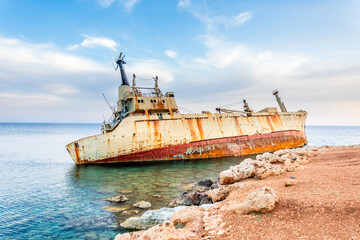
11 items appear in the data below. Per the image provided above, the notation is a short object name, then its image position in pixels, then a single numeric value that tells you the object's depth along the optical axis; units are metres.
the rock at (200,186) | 11.09
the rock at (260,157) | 12.53
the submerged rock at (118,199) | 9.78
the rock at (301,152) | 13.05
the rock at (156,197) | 9.87
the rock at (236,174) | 8.66
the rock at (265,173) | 8.31
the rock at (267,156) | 12.53
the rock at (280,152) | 12.98
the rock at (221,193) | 7.59
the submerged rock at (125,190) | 11.34
